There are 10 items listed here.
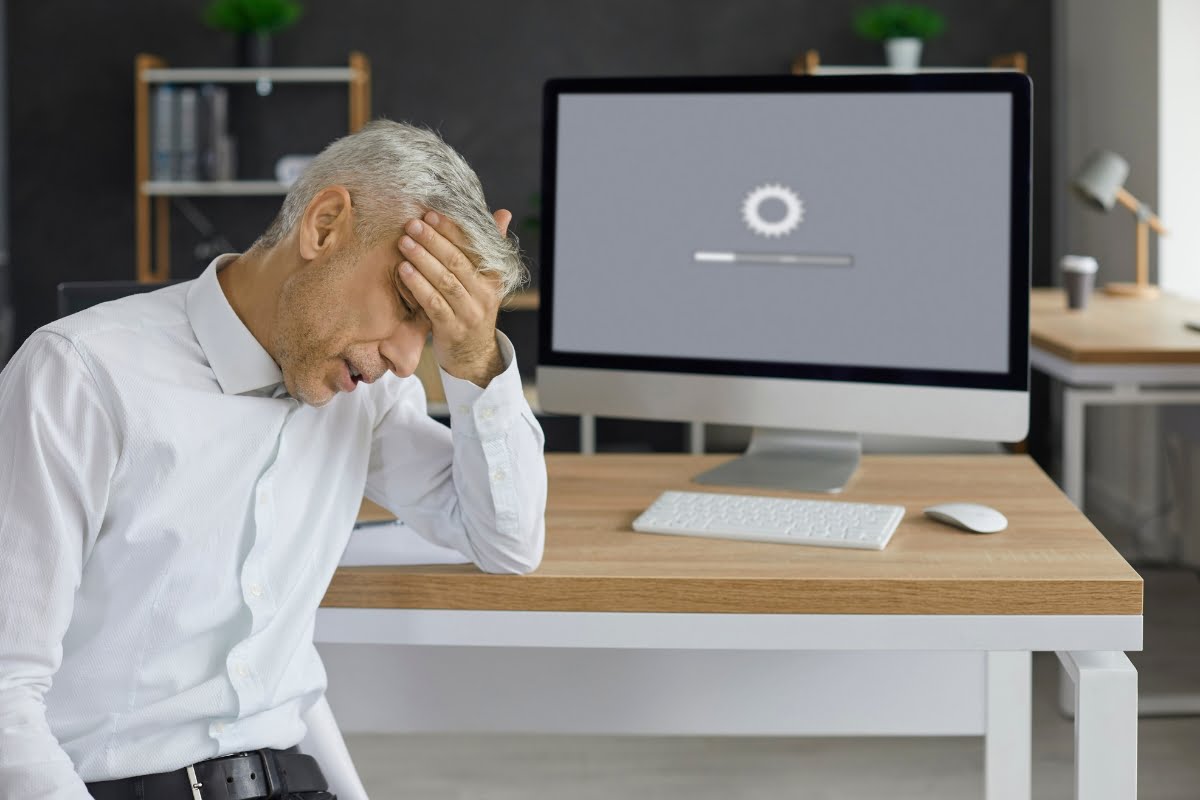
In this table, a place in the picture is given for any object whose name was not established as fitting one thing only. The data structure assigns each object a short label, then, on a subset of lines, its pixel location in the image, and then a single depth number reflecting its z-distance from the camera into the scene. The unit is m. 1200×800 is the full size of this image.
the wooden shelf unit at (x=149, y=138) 4.69
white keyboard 1.31
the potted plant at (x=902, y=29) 4.59
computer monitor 1.49
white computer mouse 1.35
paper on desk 1.29
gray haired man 0.97
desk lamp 3.54
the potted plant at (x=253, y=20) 4.61
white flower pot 4.61
